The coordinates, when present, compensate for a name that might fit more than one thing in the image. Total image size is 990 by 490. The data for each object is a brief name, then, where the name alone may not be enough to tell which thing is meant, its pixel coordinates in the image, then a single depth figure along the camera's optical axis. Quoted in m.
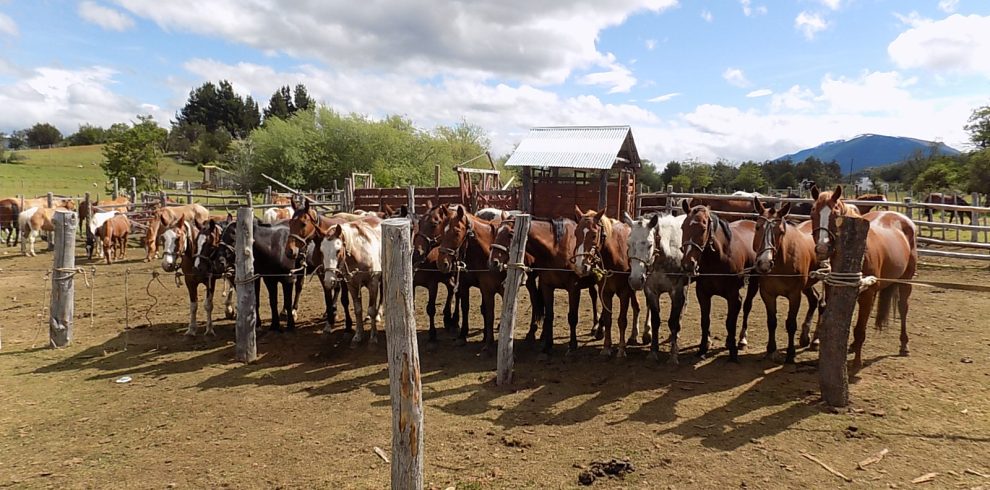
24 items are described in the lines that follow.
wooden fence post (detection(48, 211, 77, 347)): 7.43
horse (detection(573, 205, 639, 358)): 6.50
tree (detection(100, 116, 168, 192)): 33.78
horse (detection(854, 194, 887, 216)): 15.55
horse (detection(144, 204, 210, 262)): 15.45
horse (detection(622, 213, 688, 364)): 6.26
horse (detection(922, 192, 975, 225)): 22.42
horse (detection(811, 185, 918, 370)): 5.95
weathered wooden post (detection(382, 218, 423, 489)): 3.22
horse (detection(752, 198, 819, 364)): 6.25
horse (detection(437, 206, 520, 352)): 7.05
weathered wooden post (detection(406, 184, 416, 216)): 16.61
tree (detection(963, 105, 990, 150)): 38.28
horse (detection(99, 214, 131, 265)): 15.80
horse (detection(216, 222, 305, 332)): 8.28
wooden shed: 17.61
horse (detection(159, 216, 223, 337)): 7.95
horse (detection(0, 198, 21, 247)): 21.00
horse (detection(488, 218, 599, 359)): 7.01
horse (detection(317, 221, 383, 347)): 7.30
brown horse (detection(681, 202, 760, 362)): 6.29
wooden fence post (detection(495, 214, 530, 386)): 6.04
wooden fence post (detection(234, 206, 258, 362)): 7.07
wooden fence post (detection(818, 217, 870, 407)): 4.95
